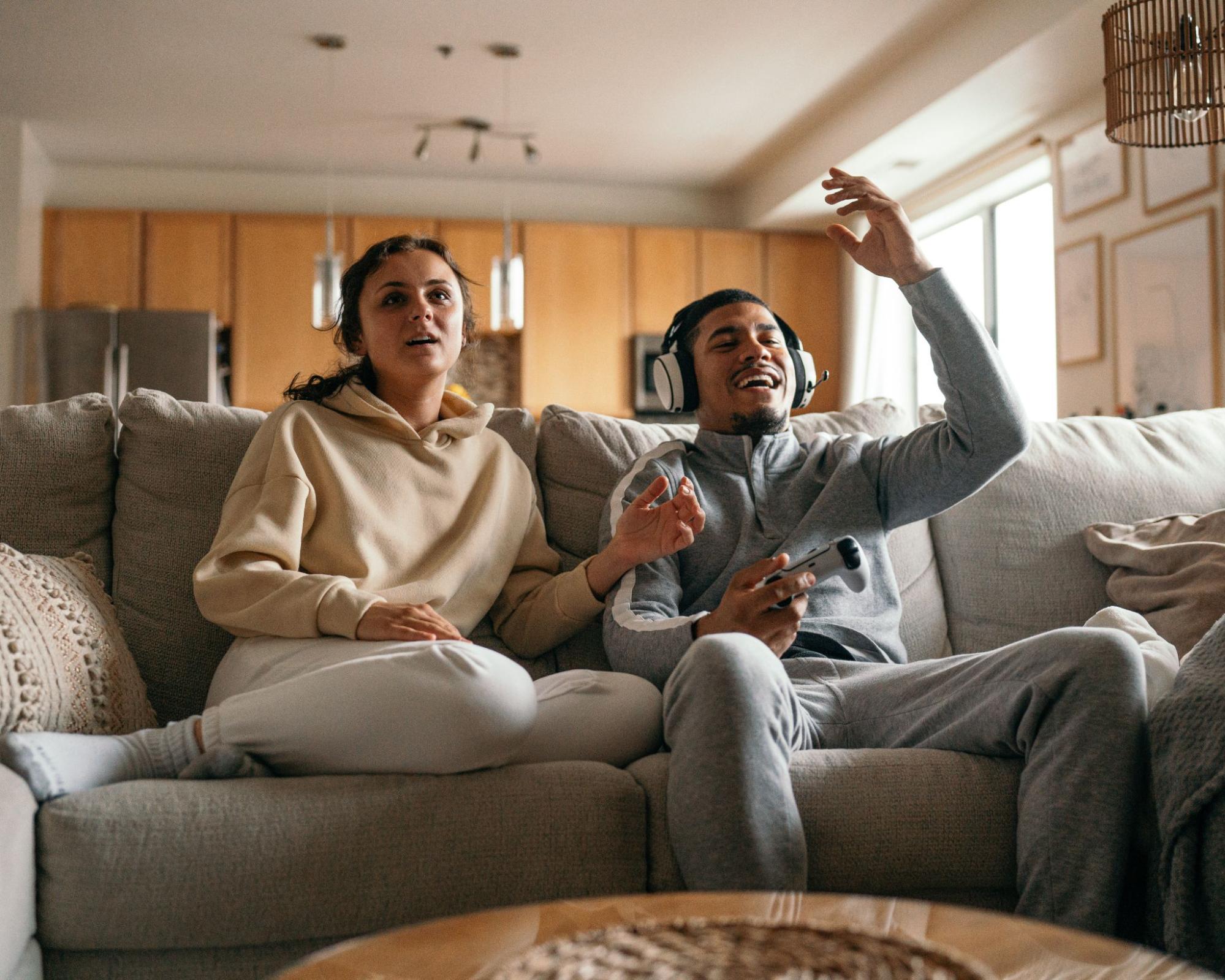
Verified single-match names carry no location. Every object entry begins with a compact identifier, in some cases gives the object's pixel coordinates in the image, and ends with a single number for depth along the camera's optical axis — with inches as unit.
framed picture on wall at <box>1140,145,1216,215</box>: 153.7
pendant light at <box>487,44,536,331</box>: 177.0
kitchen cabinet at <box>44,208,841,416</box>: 241.6
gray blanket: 47.3
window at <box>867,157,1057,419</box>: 206.7
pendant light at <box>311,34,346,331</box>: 161.2
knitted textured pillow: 55.7
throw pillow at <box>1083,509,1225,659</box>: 71.0
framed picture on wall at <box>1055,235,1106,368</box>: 179.8
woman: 54.2
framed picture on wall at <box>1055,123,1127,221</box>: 173.6
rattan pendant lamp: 107.7
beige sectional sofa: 48.1
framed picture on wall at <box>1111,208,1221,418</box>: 154.9
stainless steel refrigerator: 224.2
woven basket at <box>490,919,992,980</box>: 27.0
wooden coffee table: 27.7
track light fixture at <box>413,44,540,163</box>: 223.0
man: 49.7
